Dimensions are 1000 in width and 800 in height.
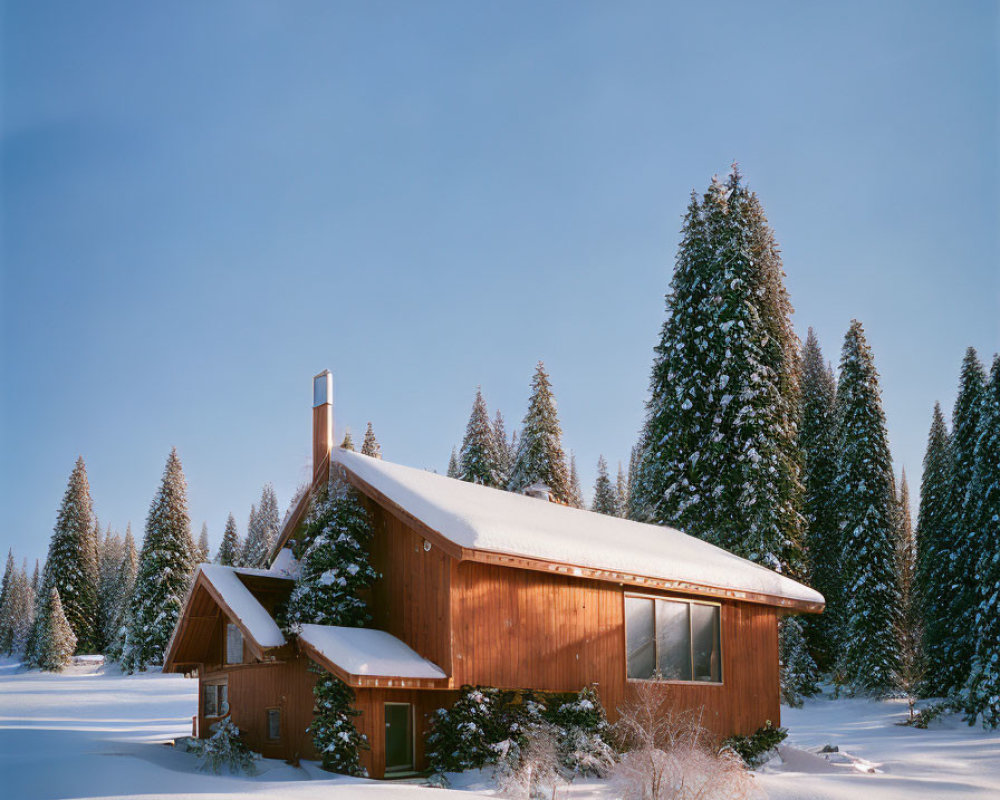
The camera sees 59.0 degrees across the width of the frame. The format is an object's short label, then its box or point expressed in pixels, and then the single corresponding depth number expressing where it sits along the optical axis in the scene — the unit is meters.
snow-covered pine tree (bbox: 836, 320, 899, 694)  30.73
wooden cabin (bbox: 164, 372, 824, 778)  13.00
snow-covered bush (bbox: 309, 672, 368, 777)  12.55
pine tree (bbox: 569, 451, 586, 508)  69.33
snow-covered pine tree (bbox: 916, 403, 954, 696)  30.38
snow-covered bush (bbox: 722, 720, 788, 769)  17.11
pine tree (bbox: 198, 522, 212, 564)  89.71
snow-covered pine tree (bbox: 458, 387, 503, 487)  41.59
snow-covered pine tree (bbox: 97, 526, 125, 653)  55.52
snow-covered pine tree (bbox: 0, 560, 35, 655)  66.81
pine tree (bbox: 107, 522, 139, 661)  53.09
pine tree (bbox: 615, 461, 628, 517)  62.41
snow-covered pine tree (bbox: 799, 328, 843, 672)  34.44
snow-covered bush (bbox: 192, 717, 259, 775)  13.23
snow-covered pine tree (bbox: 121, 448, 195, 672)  39.41
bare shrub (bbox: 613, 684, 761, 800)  9.94
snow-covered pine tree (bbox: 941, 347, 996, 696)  29.14
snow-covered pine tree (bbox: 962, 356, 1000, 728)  25.35
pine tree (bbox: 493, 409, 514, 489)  53.21
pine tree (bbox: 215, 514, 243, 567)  52.03
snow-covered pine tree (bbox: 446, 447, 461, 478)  64.03
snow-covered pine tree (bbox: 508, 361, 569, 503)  39.06
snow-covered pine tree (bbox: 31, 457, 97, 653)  48.75
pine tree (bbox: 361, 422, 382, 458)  48.12
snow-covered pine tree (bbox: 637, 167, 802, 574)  28.08
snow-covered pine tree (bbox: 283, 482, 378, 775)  14.12
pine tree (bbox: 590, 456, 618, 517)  51.78
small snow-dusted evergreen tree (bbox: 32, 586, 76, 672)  42.12
